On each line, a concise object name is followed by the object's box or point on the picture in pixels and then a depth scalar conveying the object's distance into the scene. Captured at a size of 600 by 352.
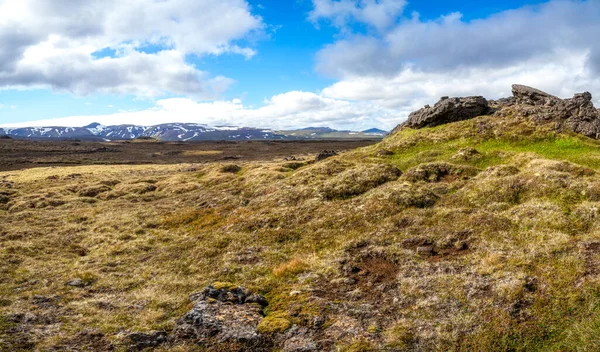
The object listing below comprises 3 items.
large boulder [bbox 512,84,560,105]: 53.14
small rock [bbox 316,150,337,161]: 65.44
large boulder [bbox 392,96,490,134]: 54.91
